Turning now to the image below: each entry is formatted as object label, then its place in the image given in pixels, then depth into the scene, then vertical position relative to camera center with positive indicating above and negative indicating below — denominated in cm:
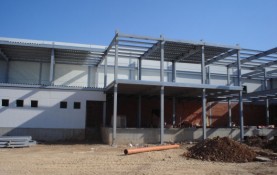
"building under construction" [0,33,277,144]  2239 +180
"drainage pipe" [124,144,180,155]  1547 -179
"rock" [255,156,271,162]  1403 -195
